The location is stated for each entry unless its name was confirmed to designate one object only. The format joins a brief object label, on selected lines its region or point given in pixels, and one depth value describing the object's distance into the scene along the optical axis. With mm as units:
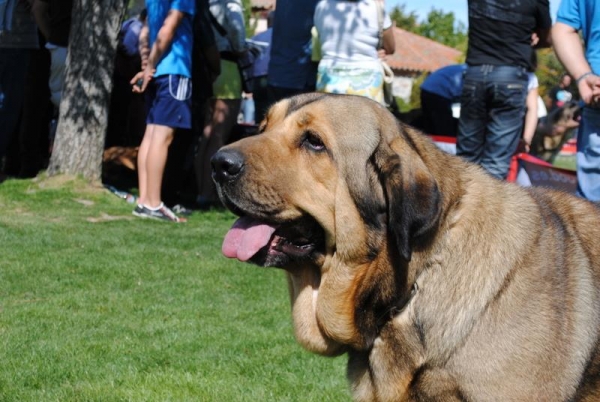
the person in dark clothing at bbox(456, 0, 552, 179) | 7469
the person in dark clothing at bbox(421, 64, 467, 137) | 10852
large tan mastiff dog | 3133
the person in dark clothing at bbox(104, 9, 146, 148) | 11125
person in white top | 7988
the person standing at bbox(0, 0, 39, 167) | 10441
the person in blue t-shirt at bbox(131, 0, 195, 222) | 8516
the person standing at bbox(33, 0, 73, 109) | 10688
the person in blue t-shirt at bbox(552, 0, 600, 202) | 5000
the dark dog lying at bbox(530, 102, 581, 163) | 11805
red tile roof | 48531
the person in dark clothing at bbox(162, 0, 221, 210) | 9383
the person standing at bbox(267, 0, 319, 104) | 9000
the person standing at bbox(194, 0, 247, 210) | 10172
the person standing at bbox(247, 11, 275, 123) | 10336
